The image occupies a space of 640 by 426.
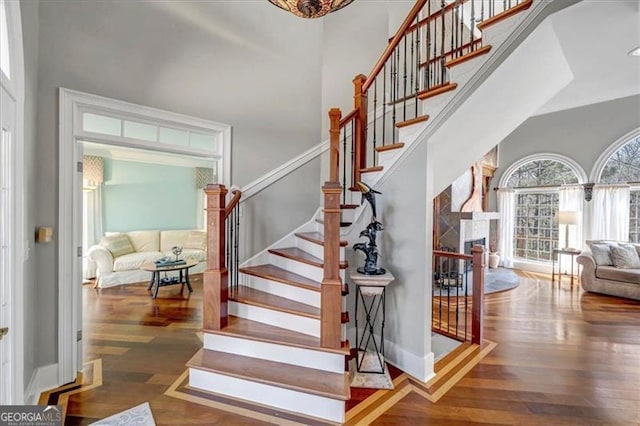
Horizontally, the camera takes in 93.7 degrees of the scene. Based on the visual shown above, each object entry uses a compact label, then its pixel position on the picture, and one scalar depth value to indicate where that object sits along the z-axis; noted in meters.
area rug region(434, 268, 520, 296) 5.16
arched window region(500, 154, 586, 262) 6.40
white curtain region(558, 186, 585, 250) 6.04
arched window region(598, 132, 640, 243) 5.50
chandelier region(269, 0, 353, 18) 1.89
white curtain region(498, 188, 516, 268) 7.01
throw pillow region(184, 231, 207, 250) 6.40
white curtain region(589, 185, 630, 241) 5.57
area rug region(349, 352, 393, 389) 2.41
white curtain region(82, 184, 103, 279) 5.69
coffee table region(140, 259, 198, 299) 4.63
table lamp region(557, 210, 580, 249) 5.68
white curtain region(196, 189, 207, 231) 7.06
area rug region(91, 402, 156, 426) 1.94
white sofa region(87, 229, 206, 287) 5.14
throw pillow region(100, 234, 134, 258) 5.38
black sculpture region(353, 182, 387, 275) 2.51
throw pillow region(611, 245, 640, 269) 4.82
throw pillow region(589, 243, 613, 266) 5.02
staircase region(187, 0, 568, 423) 2.11
